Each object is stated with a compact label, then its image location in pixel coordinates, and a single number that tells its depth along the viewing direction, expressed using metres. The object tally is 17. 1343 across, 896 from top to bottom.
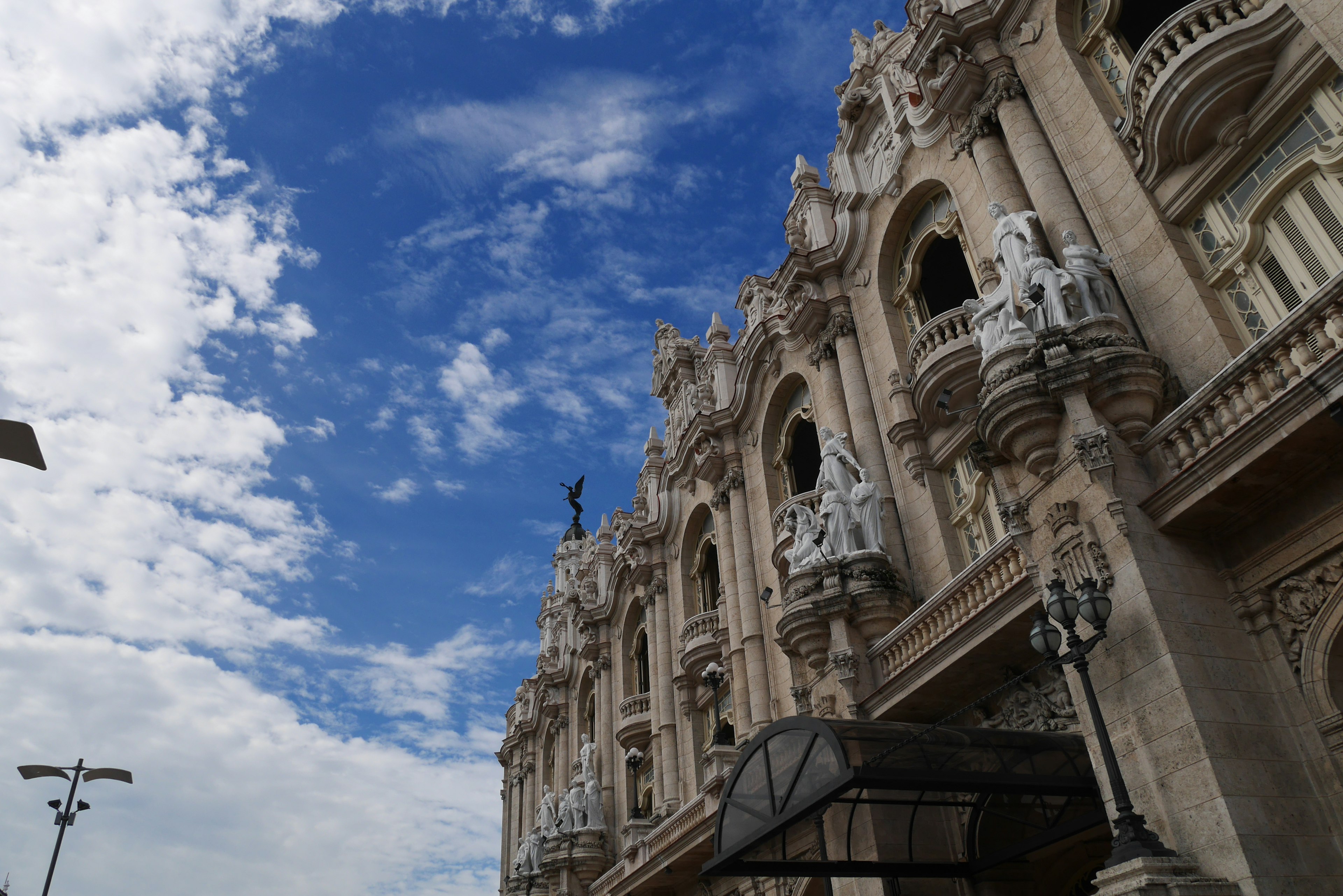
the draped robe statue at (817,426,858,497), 20.70
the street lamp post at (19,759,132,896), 24.73
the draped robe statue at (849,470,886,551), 19.66
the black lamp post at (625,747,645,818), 30.25
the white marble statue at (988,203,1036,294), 15.62
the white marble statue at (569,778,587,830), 33.72
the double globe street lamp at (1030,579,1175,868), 9.98
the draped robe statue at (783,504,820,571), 19.86
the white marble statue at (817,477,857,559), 19.62
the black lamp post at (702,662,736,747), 24.52
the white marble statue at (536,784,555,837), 35.97
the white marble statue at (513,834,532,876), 37.47
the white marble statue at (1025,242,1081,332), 14.23
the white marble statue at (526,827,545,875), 36.56
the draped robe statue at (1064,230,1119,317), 14.38
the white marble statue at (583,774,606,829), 33.53
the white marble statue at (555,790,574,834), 33.81
